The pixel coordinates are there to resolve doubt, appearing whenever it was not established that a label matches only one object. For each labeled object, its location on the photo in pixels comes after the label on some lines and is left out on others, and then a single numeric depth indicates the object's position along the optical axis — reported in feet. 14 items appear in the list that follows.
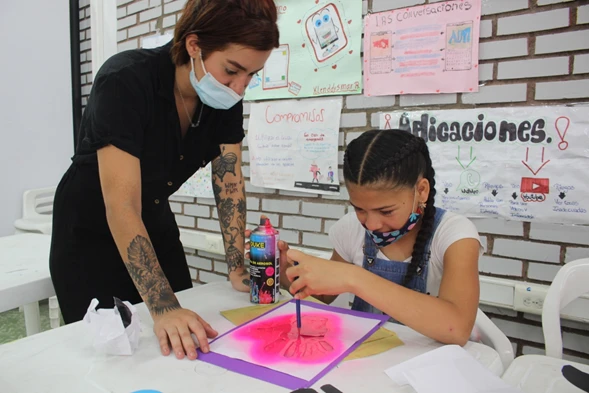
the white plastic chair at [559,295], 3.77
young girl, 3.27
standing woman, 3.54
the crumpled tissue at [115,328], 2.97
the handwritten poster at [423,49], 5.47
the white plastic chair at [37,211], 9.25
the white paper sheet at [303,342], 2.82
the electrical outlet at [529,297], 5.19
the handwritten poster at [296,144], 6.81
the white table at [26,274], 4.52
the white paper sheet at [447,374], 2.46
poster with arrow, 4.97
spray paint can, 3.83
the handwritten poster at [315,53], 6.44
